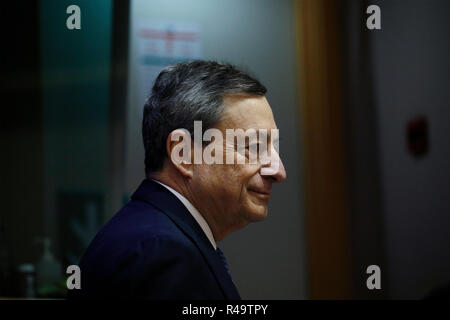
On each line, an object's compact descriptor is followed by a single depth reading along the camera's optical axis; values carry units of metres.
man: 2.52
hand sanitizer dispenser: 3.16
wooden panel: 2.97
